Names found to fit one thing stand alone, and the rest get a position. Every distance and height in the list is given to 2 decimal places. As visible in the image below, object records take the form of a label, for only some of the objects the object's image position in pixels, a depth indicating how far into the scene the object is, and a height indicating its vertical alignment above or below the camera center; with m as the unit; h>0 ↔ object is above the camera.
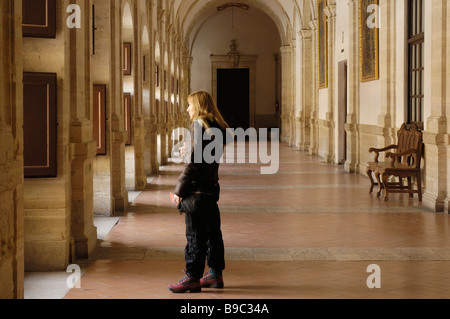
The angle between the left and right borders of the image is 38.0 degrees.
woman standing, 5.21 -0.42
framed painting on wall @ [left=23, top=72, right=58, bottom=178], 6.31 +0.22
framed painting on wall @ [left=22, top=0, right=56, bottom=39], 6.27 +1.21
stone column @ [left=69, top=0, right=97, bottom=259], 6.75 -0.06
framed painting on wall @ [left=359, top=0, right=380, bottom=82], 13.85 +2.22
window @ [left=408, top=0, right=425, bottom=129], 11.21 +1.38
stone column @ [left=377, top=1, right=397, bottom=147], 12.68 +1.36
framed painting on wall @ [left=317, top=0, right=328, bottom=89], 20.08 +3.04
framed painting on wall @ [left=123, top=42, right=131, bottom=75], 12.23 +1.57
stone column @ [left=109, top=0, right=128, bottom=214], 9.77 +0.31
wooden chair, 10.59 -0.41
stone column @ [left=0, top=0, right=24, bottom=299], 4.14 -0.06
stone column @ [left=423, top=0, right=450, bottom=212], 9.59 +0.38
